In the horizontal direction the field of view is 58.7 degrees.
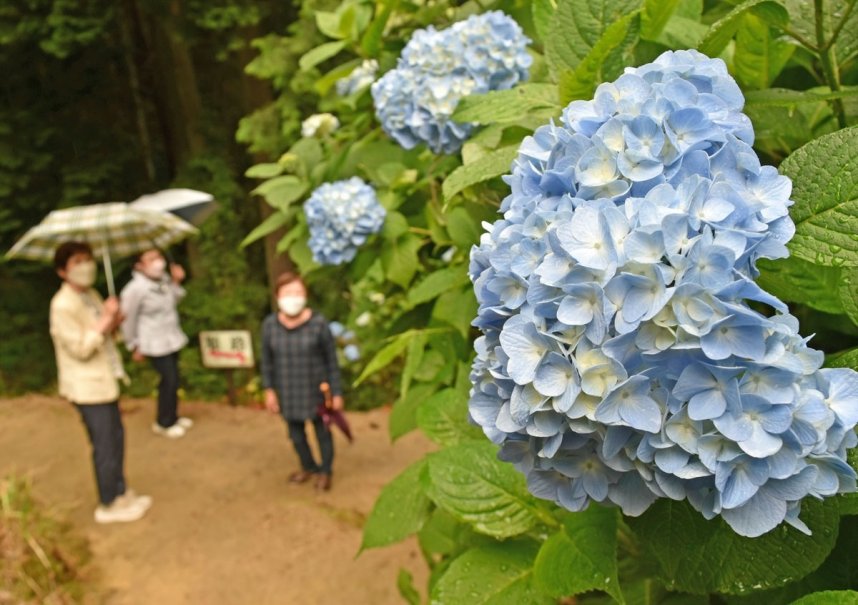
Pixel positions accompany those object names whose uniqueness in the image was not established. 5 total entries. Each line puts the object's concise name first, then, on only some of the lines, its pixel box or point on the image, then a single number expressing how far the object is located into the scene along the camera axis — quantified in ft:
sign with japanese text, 20.88
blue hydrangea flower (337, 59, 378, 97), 5.64
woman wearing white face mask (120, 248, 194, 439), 18.28
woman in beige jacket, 13.46
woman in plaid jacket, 14.15
